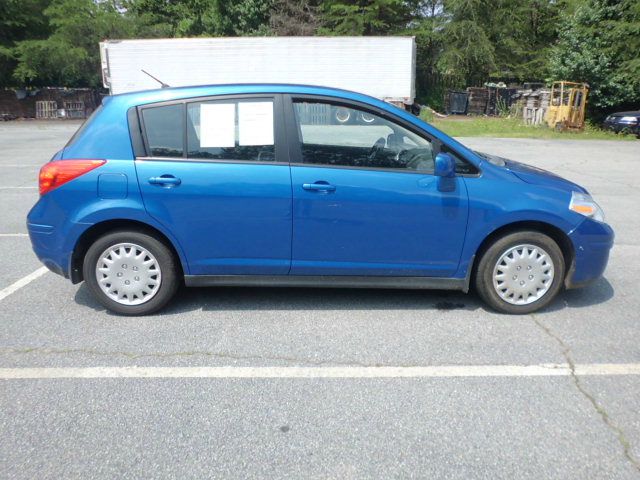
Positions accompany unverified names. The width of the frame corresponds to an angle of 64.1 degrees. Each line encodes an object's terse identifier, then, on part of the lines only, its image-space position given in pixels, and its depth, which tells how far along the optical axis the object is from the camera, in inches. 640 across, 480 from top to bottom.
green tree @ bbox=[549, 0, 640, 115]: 836.0
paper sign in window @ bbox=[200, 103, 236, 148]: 151.0
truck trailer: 845.2
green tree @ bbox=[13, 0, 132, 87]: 1270.9
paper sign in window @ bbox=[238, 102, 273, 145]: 150.9
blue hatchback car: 147.8
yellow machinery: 840.3
